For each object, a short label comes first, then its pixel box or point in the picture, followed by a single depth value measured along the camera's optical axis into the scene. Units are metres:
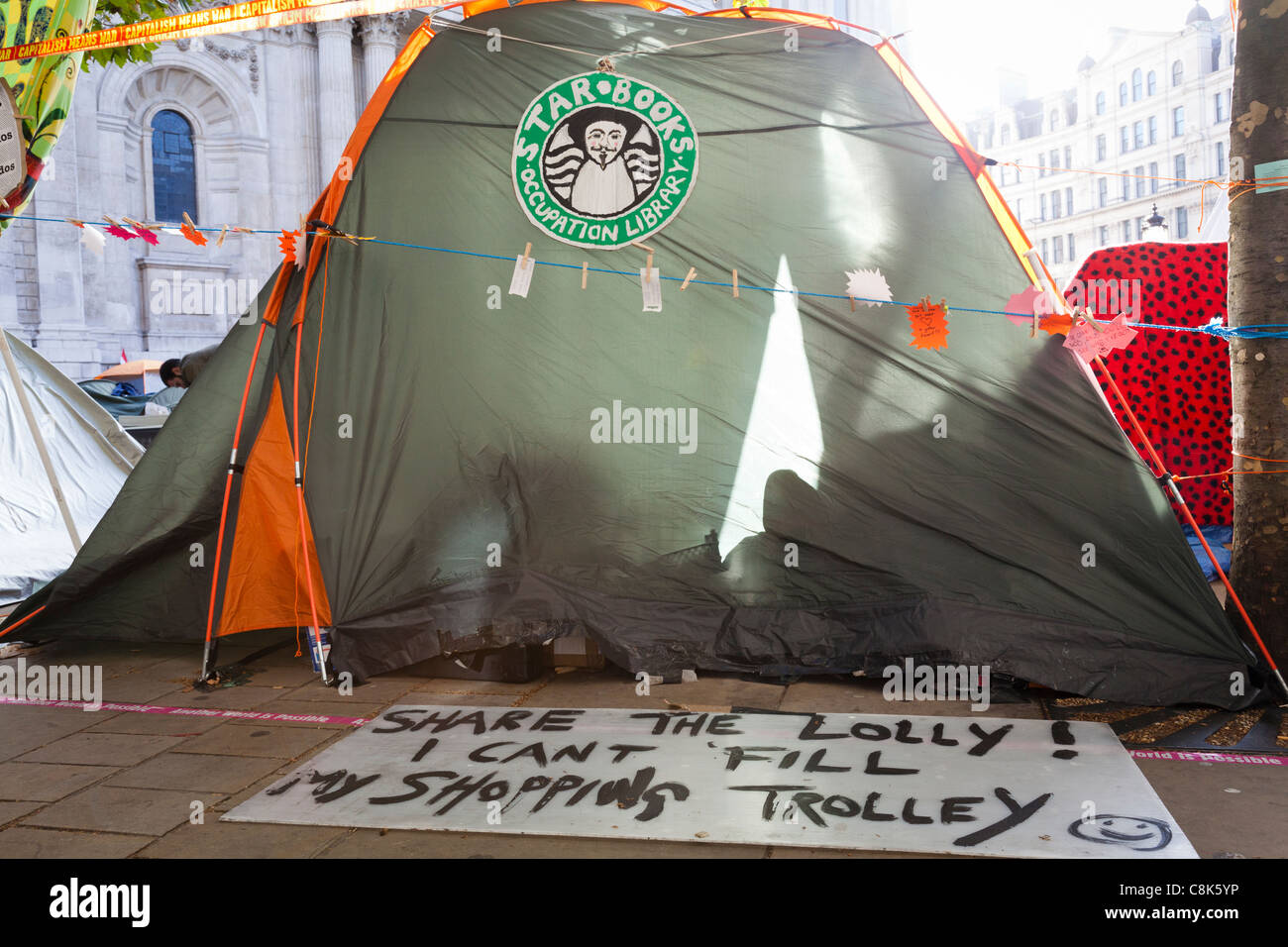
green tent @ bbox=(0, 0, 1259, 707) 4.45
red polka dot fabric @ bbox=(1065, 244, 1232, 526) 7.60
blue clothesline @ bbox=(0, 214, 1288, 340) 4.11
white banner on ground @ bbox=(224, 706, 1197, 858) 2.96
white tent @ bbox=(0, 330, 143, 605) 7.08
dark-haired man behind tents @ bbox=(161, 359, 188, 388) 7.87
